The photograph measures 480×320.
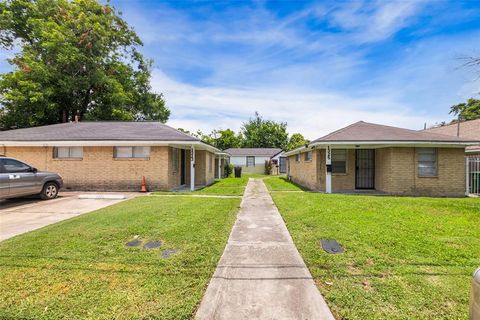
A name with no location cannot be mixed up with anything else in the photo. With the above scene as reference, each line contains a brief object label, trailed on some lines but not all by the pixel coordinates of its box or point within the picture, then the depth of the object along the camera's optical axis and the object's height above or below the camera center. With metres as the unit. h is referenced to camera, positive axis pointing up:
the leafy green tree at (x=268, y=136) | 49.62 +5.07
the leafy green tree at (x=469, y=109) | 33.88 +7.64
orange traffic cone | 12.42 -1.31
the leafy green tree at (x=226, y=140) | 47.81 +4.11
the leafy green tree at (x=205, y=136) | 46.02 +4.67
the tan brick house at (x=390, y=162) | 11.87 -0.03
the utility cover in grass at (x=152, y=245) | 4.63 -1.64
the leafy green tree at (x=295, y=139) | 44.81 +4.14
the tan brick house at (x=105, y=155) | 12.59 +0.26
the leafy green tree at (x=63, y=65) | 20.47 +8.72
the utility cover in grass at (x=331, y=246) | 4.46 -1.63
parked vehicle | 8.37 -0.80
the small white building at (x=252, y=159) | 35.25 +0.26
